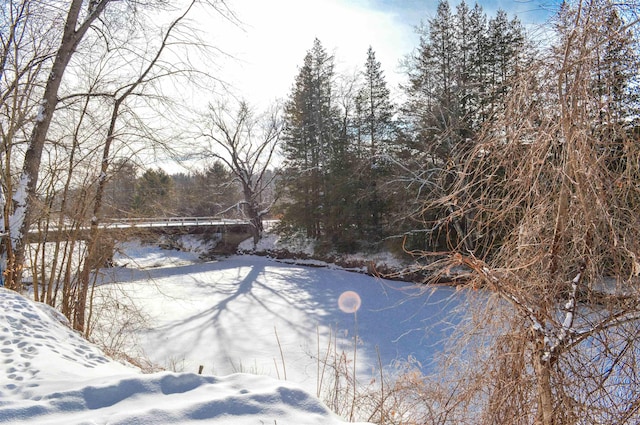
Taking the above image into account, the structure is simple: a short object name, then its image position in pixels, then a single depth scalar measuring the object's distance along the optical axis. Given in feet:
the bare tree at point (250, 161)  70.13
